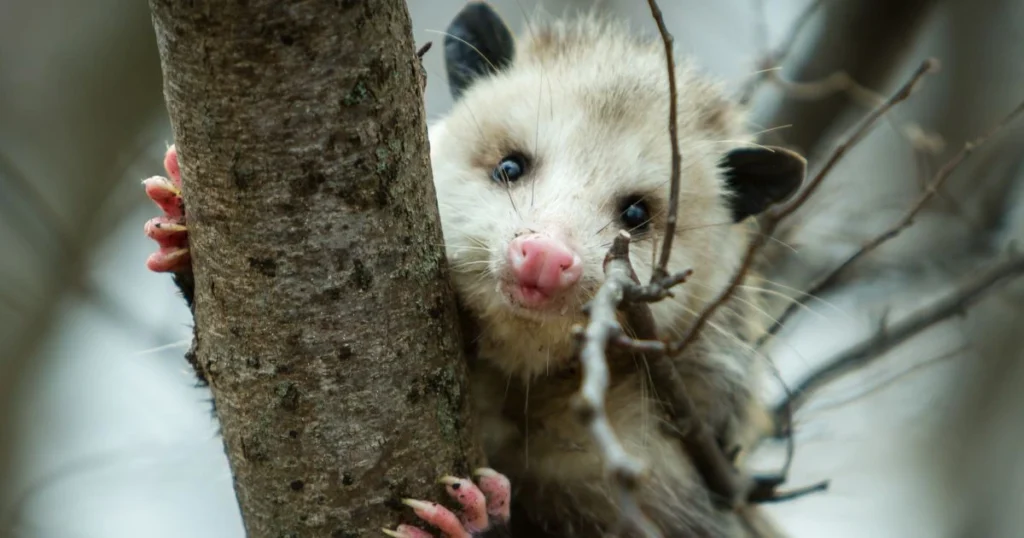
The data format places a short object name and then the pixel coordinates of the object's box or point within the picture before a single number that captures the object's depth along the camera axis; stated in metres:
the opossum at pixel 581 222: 2.63
